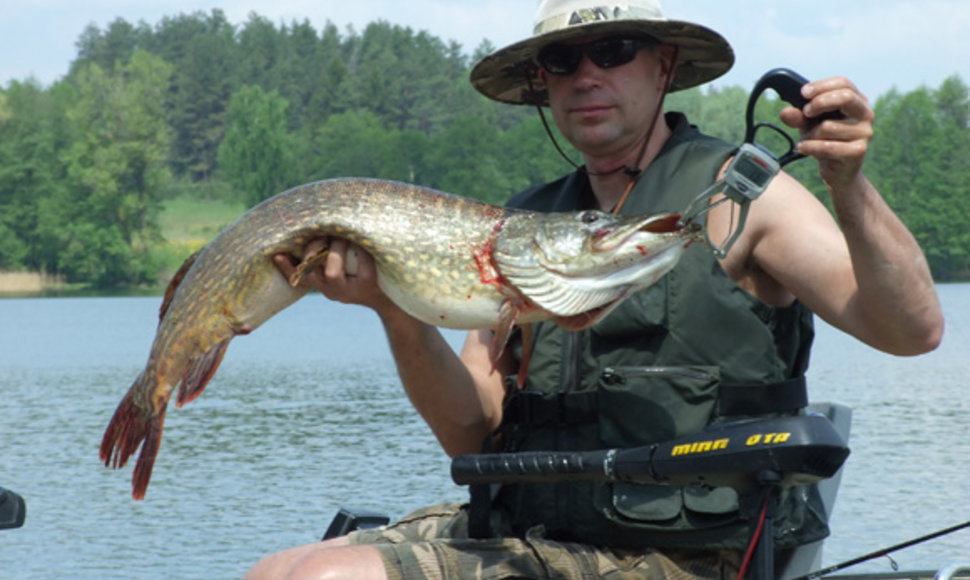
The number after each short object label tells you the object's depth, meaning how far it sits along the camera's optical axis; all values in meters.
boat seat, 3.18
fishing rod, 2.78
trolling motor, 2.51
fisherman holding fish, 2.89
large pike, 2.97
